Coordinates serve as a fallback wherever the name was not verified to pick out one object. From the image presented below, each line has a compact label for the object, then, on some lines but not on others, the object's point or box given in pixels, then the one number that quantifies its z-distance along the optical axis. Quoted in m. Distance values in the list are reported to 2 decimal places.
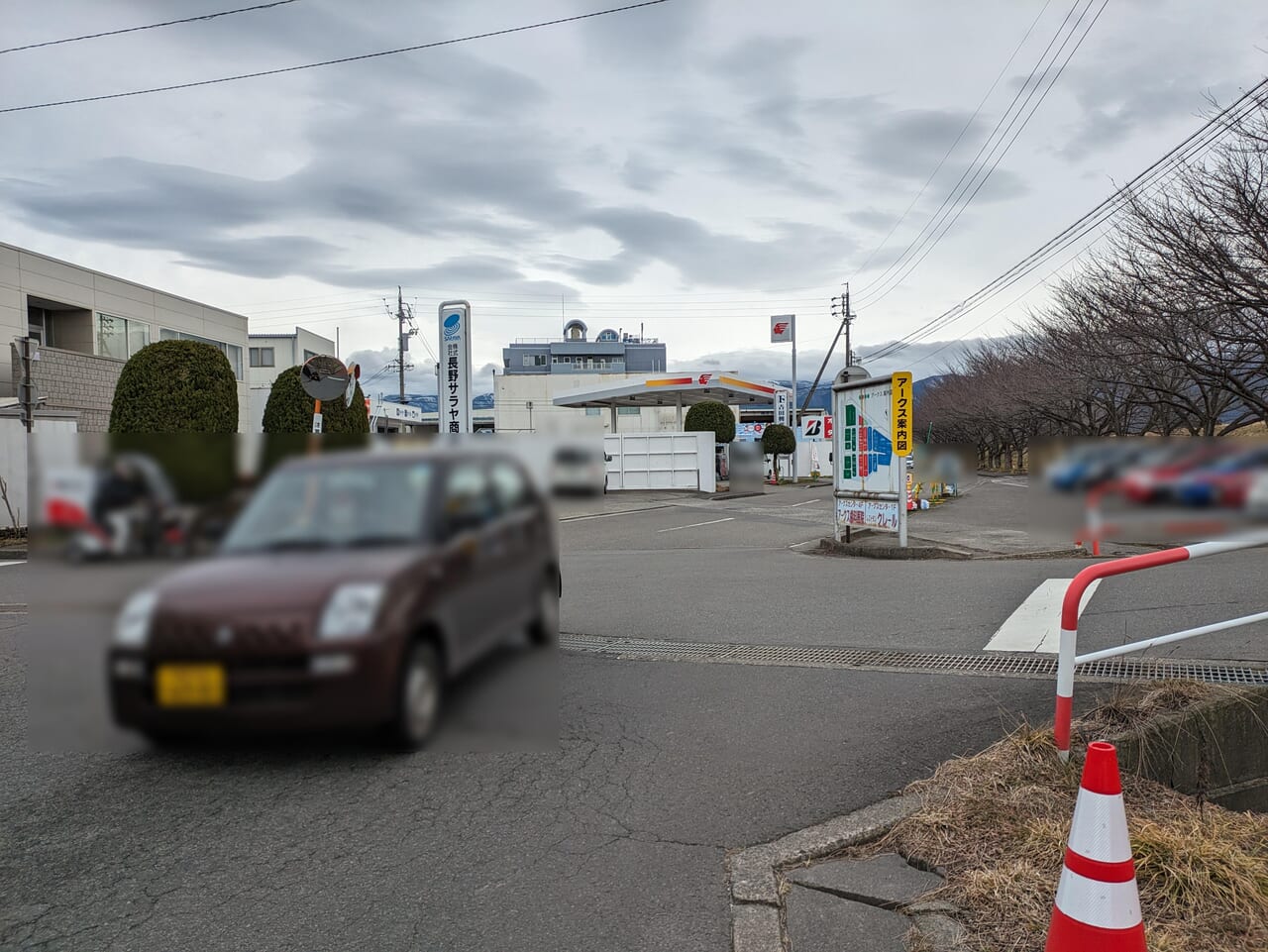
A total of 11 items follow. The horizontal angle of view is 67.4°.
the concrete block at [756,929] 4.66
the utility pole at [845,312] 62.75
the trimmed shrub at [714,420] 24.69
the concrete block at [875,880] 4.99
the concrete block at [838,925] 4.64
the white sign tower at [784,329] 60.66
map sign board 14.17
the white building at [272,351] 37.09
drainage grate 7.73
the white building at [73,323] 29.39
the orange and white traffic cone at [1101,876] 3.96
